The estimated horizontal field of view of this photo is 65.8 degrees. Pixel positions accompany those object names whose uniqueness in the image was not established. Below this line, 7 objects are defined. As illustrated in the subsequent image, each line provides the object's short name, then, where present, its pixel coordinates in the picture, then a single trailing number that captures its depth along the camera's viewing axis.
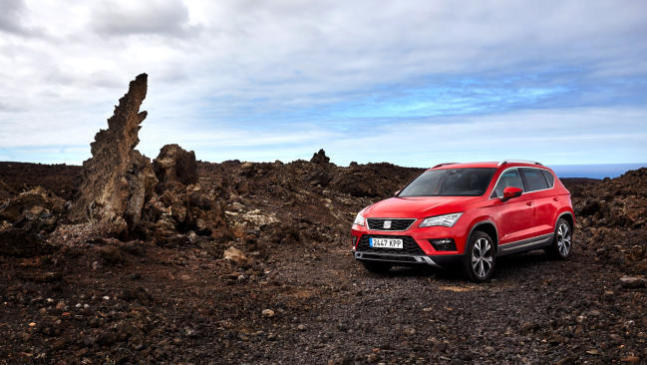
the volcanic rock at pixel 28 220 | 7.91
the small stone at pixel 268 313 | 6.71
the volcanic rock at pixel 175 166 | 14.46
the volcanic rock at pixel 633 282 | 7.23
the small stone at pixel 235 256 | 10.33
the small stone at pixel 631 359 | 4.44
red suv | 8.01
